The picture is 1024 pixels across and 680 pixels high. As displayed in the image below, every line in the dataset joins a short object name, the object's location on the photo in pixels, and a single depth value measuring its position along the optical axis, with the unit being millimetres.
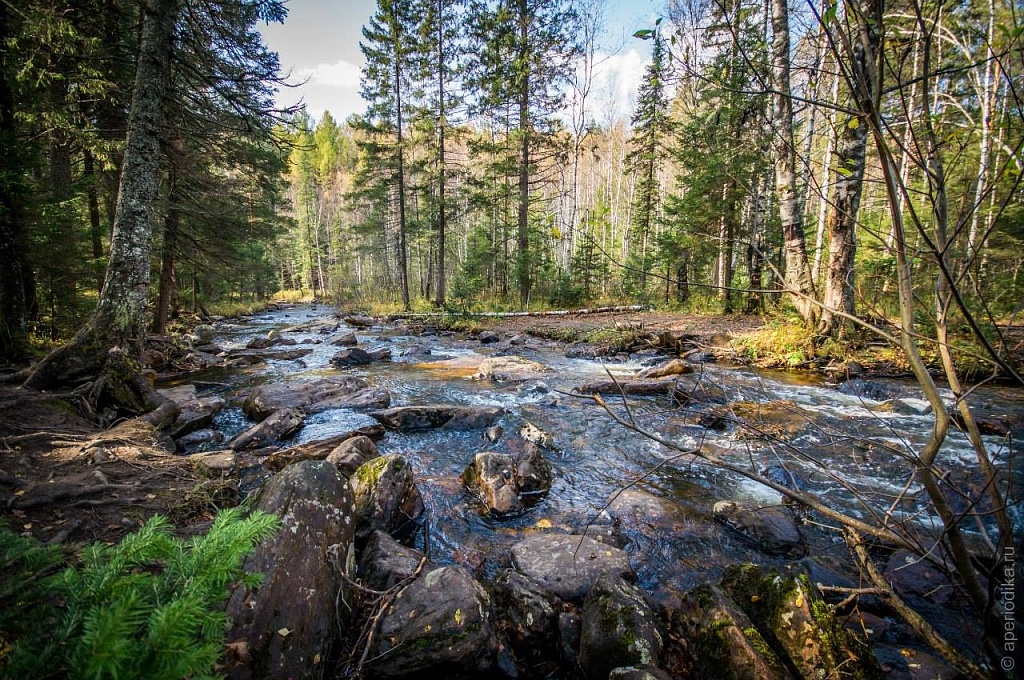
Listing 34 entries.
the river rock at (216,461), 3896
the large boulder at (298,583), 1926
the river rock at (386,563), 2634
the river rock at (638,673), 1918
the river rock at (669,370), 7824
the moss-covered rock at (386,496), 3350
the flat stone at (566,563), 2748
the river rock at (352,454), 3998
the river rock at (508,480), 3889
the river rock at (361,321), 17622
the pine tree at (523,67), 17266
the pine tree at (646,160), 20375
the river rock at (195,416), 5168
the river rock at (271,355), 10258
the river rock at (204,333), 12617
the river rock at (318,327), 16003
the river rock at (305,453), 4301
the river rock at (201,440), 4840
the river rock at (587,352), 10195
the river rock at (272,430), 4938
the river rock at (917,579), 2740
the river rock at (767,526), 3291
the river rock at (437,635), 2119
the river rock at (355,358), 9836
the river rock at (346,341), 12617
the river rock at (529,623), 2357
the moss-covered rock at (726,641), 1978
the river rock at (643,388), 6879
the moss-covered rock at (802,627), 1980
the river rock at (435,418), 5898
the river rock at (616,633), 2148
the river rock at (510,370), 8281
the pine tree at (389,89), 18875
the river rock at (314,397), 6191
